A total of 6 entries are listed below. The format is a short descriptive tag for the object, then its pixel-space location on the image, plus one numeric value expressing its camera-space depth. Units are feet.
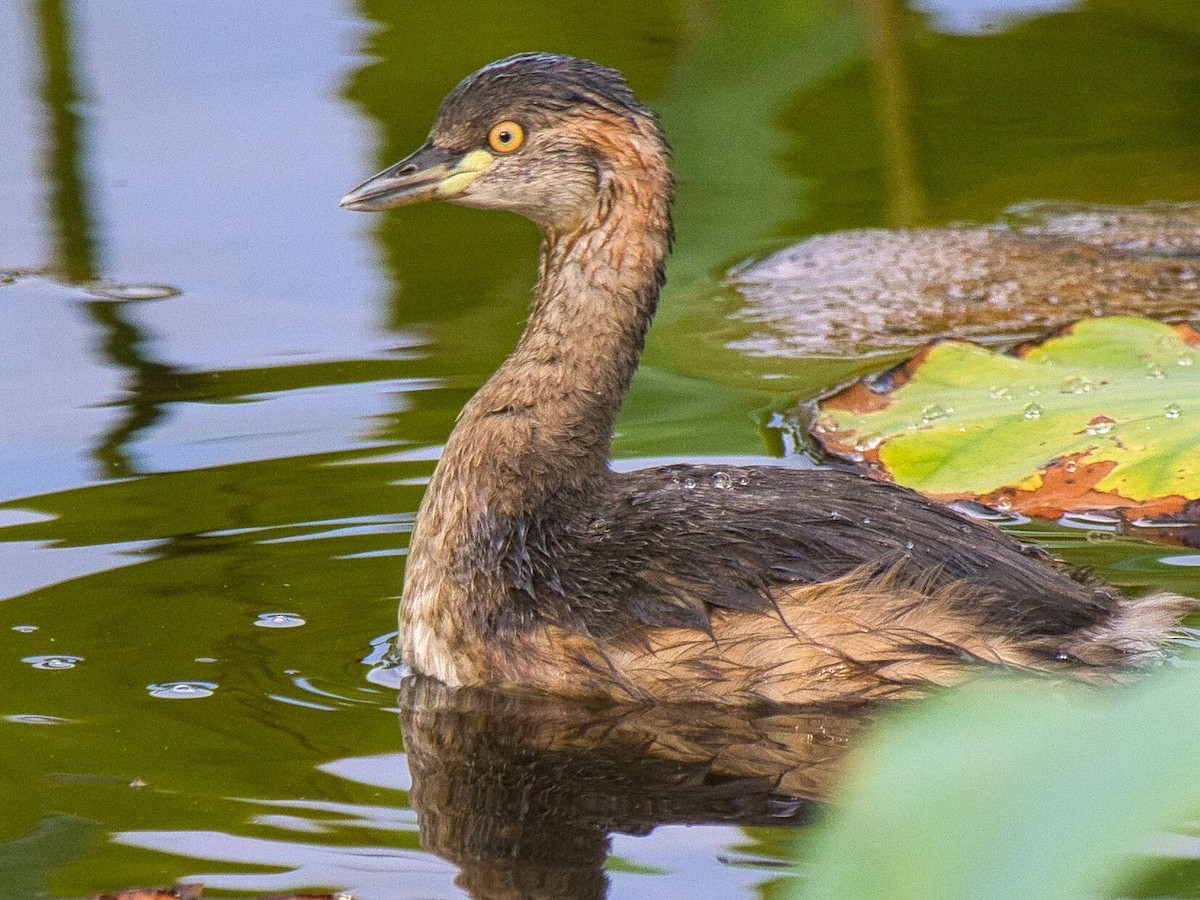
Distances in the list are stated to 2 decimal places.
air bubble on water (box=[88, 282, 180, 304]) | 44.50
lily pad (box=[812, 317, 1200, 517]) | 30.27
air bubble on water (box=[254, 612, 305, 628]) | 27.12
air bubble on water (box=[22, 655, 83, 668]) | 25.58
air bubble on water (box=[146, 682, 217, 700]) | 24.75
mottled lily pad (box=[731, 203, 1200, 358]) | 41.93
